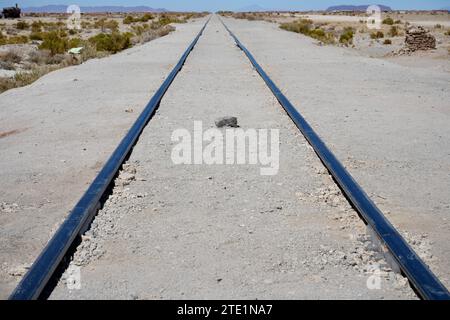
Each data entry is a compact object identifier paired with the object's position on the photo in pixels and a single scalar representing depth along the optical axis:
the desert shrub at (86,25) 52.54
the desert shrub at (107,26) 50.08
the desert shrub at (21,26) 48.94
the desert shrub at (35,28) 43.24
